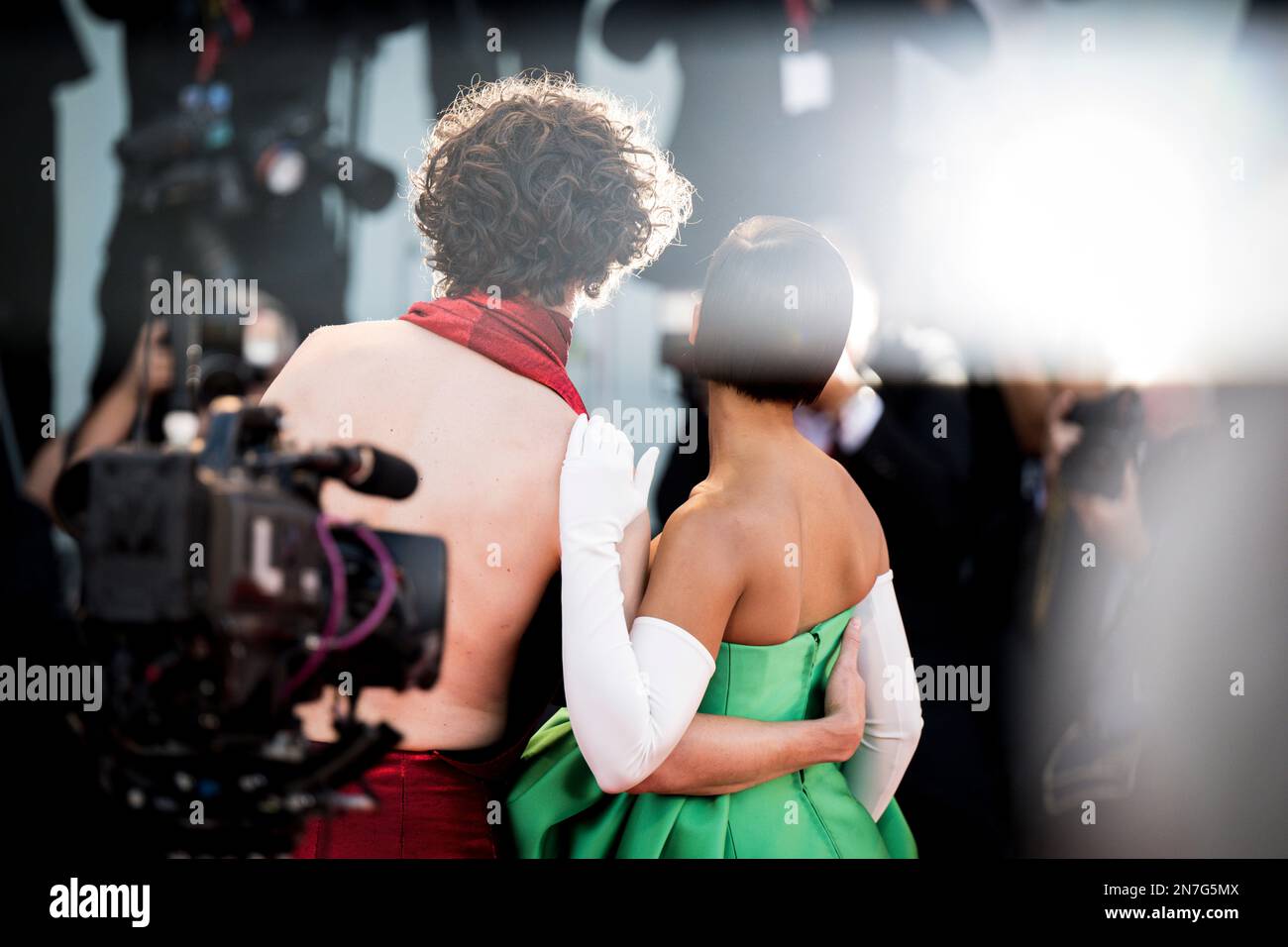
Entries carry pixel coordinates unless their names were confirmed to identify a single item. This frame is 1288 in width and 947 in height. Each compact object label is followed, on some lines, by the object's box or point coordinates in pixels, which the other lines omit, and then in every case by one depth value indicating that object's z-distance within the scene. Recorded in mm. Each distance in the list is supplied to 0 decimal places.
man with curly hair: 2162
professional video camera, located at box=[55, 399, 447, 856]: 1882
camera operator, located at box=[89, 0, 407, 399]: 2566
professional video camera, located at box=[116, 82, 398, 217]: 2582
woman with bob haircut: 2078
